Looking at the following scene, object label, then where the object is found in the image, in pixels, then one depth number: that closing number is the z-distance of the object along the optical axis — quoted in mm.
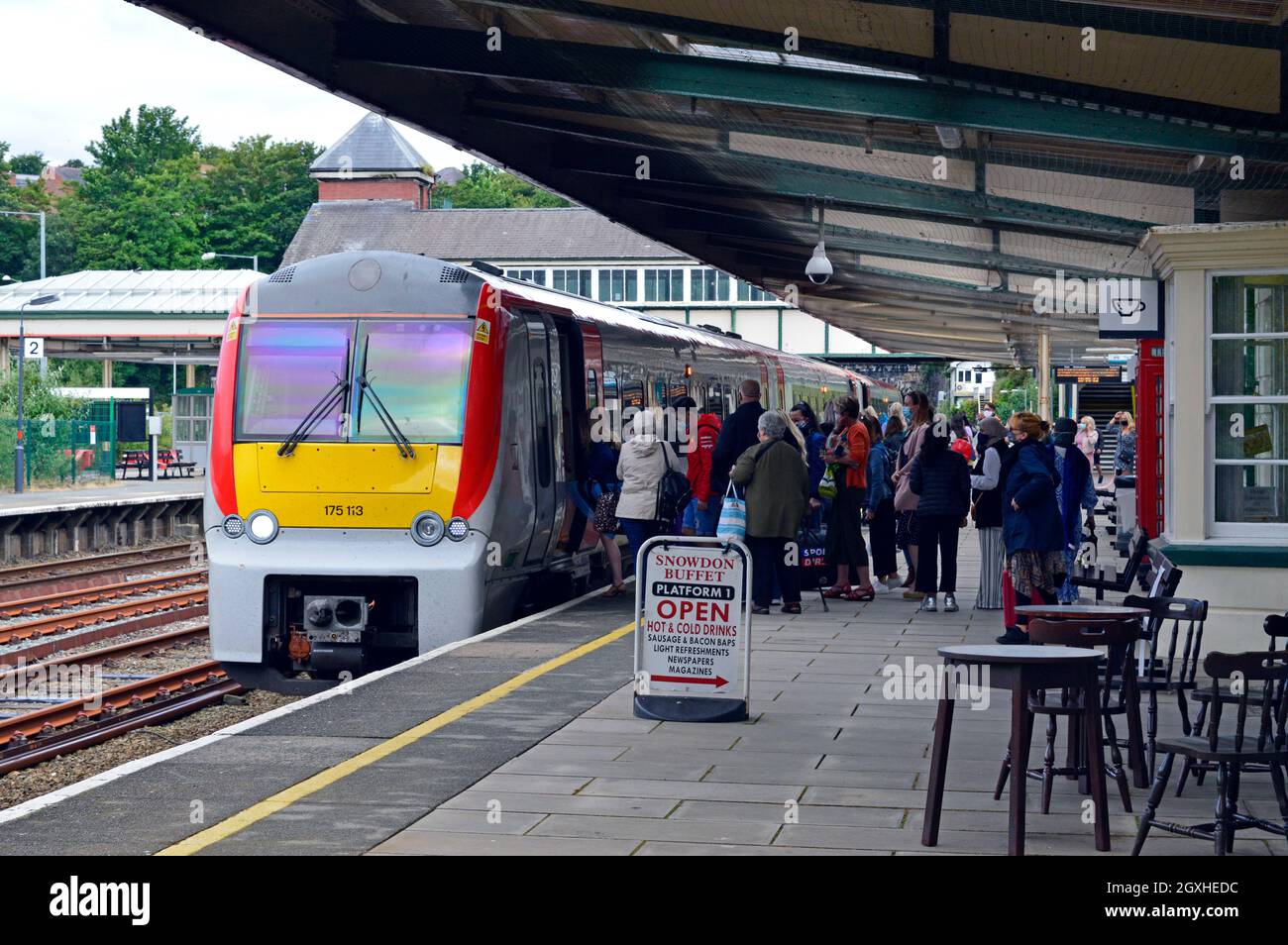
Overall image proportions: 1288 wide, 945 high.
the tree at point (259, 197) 88625
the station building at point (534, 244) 65375
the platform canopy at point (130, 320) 51031
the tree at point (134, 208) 84875
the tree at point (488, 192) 107125
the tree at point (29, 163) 121312
